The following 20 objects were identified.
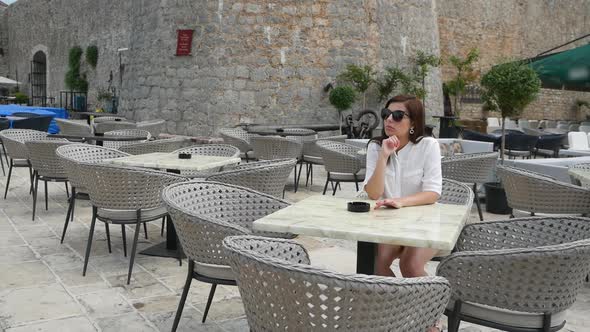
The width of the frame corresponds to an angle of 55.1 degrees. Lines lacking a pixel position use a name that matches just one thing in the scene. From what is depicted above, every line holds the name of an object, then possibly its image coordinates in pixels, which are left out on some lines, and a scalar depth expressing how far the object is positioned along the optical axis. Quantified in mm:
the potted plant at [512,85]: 5902
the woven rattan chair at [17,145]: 5480
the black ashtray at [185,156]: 4133
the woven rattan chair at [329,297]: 1345
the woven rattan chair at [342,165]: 5301
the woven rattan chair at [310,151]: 6749
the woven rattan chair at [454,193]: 2897
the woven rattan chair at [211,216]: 2180
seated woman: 2486
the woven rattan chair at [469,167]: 4645
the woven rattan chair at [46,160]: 4762
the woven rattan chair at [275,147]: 6172
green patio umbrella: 8624
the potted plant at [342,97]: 9875
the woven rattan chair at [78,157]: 3810
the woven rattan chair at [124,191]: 3268
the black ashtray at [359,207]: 2199
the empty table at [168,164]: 3752
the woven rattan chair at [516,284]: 1747
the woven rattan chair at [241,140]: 6980
